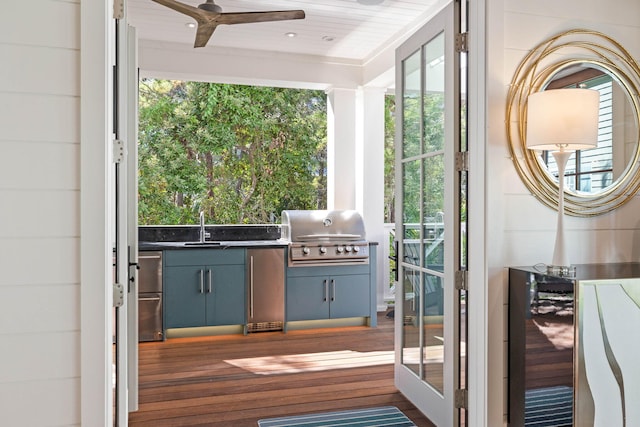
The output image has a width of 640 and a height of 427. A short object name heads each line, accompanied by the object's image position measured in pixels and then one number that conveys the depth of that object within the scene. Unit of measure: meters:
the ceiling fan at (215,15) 3.04
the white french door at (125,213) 2.30
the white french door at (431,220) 2.58
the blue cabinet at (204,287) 4.51
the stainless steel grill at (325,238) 4.84
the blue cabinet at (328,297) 4.83
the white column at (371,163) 5.57
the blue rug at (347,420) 2.79
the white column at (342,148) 5.57
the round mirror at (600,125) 2.39
